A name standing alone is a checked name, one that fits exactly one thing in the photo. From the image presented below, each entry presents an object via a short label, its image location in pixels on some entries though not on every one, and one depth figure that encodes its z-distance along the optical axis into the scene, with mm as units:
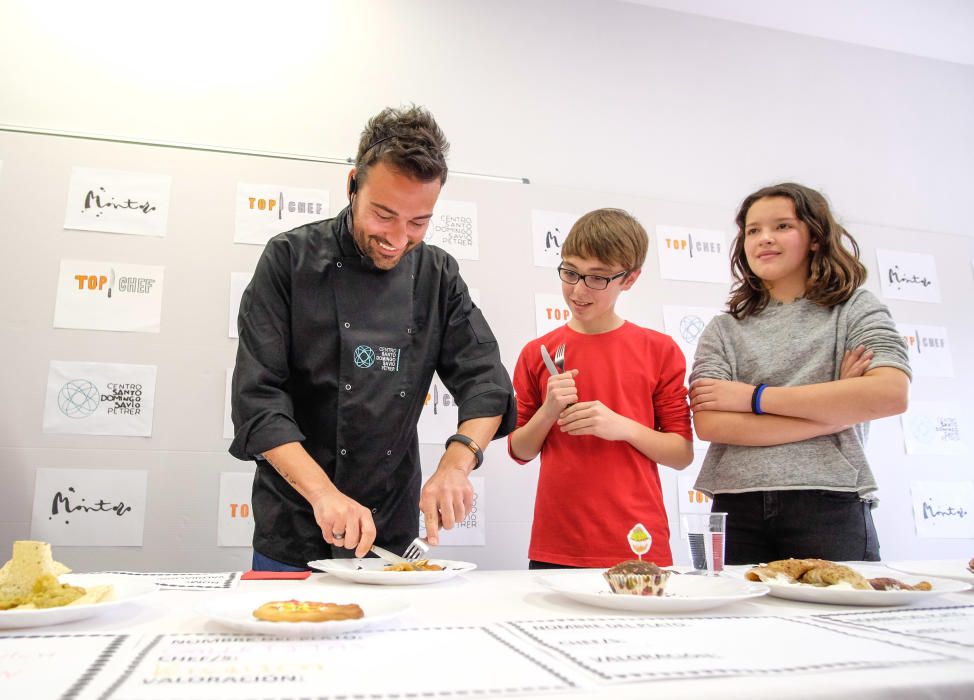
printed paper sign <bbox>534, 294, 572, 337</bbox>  2607
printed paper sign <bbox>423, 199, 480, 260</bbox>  2557
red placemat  1094
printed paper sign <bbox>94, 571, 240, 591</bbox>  995
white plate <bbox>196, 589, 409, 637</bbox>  624
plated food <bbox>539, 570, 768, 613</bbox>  803
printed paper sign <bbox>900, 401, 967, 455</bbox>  2938
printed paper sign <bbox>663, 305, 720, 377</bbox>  2758
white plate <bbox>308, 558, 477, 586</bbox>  1026
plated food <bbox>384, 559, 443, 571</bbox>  1127
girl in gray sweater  1438
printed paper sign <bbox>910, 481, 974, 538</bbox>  2895
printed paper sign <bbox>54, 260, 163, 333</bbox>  2166
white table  519
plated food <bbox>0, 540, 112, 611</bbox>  774
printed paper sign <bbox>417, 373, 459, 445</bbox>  2420
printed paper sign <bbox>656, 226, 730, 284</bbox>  2828
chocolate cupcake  909
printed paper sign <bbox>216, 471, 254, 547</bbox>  2168
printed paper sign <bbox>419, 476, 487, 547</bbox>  2385
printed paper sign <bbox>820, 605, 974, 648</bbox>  708
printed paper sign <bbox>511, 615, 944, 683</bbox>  564
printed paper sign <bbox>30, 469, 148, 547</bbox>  2055
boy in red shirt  1589
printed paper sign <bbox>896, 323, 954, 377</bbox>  3035
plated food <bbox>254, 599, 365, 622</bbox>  654
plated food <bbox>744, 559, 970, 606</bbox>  887
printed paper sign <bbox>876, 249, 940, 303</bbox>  3102
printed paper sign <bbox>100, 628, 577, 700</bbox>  489
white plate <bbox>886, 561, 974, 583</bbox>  1183
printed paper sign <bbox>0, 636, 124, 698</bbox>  487
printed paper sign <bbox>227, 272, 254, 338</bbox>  2283
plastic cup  1079
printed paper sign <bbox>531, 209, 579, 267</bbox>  2654
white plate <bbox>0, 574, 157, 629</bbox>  665
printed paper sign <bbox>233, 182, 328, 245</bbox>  2371
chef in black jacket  1402
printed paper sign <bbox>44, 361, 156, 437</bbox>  2107
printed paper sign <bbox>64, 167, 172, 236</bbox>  2232
